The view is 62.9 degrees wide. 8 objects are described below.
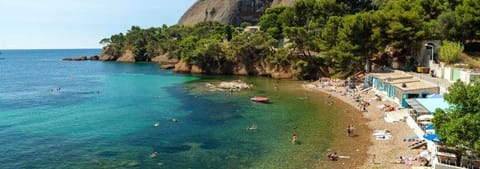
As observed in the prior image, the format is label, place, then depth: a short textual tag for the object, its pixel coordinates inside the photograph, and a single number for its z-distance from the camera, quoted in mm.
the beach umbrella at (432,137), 24486
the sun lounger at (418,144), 29142
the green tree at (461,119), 19875
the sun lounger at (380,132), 33350
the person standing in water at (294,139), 32444
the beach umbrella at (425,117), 30234
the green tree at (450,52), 50688
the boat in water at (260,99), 51875
